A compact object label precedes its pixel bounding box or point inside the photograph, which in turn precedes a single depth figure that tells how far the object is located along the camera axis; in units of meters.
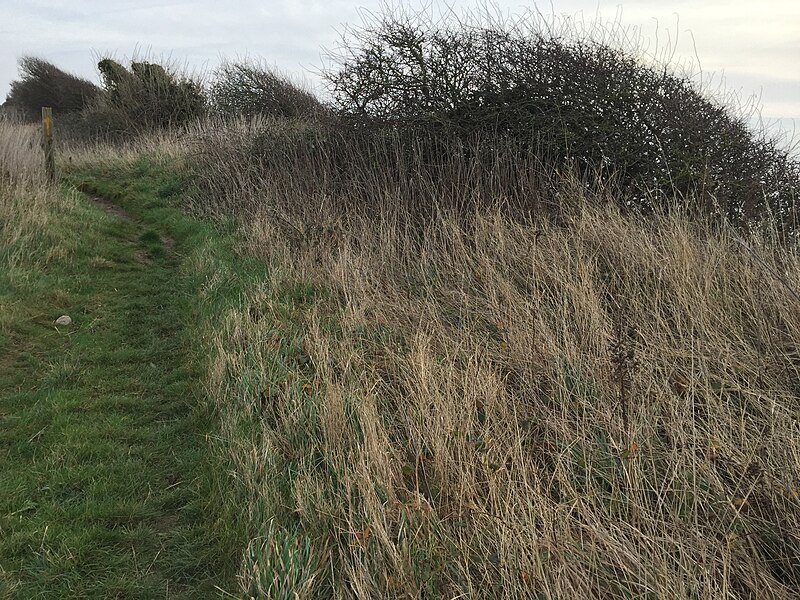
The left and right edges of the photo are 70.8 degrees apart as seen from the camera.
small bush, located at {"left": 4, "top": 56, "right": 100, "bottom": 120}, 27.03
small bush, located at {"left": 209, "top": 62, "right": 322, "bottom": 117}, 18.34
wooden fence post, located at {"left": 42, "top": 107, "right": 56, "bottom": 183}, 11.48
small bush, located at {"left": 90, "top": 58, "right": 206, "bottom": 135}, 19.84
